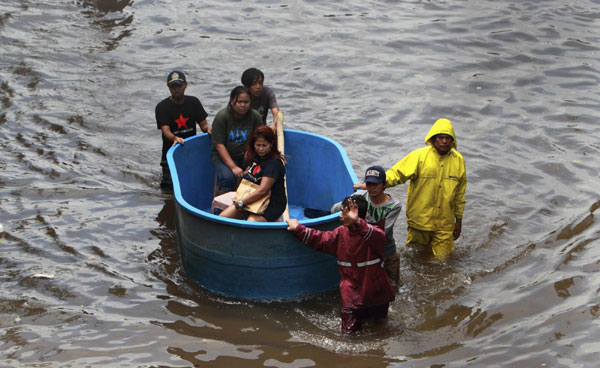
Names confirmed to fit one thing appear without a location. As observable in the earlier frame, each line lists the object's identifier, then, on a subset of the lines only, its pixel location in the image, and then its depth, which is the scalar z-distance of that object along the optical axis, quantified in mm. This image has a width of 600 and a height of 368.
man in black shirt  16031
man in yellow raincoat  13320
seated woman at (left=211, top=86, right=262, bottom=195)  14836
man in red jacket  11055
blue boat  11898
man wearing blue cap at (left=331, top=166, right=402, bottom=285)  11812
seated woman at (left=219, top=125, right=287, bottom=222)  12805
